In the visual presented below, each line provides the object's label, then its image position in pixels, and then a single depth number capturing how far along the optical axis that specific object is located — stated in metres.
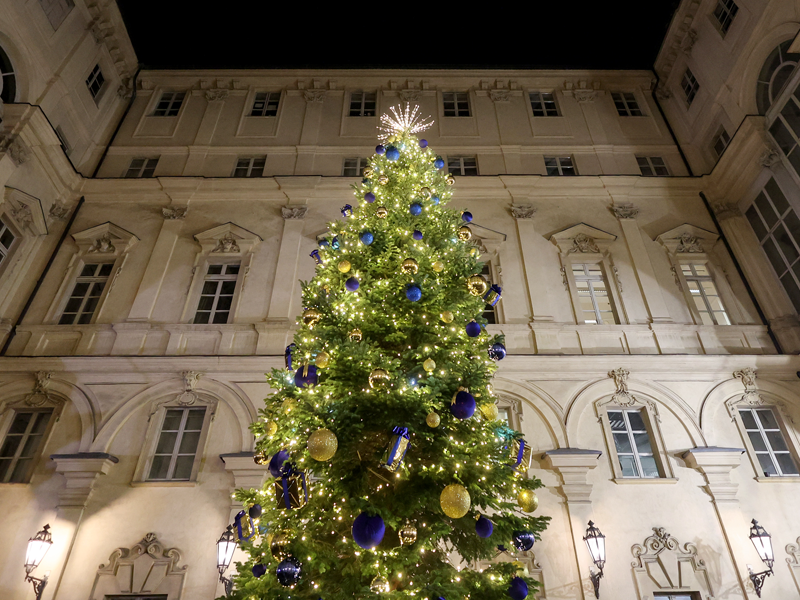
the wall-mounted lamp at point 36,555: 6.93
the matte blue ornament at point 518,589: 3.84
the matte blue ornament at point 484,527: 3.93
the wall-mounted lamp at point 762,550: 7.08
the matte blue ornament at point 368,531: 3.55
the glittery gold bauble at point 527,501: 4.44
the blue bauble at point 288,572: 3.67
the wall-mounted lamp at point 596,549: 7.03
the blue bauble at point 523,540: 4.25
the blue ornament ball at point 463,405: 4.28
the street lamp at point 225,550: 6.75
